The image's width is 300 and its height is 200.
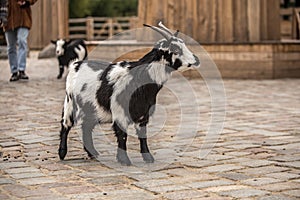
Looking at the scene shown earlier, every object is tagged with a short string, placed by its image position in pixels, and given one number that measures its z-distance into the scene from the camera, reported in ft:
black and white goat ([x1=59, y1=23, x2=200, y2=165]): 16.35
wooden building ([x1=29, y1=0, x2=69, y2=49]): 71.41
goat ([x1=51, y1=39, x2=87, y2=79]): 40.09
